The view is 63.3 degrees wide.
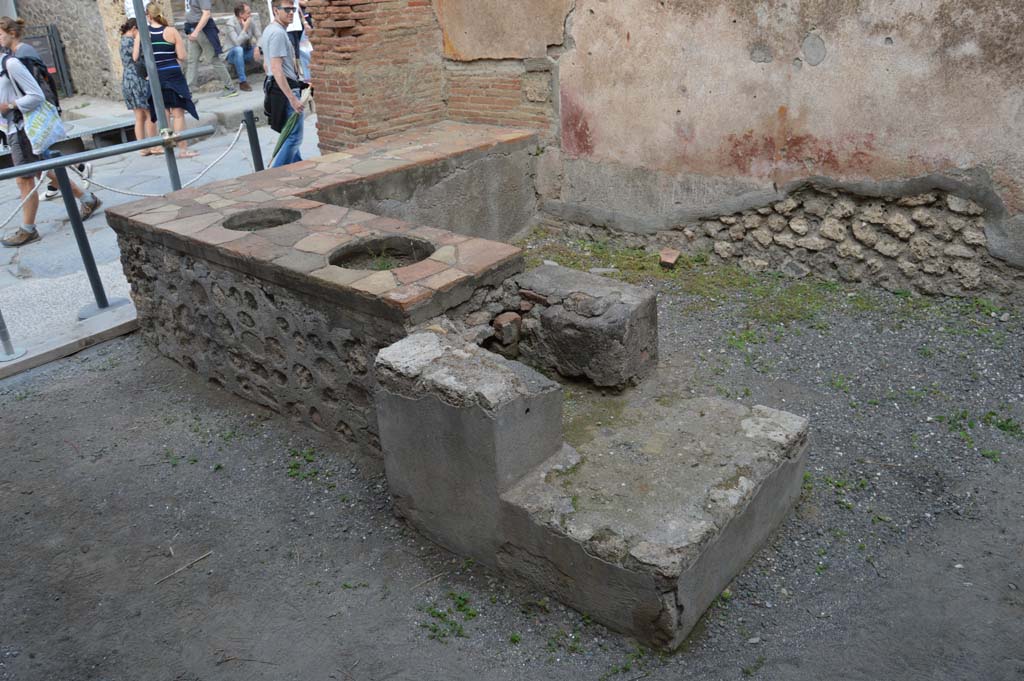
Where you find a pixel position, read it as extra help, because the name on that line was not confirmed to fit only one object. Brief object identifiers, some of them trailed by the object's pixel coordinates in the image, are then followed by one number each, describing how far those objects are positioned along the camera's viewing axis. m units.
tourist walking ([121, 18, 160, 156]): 9.03
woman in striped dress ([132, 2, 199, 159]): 8.99
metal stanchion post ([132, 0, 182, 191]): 6.28
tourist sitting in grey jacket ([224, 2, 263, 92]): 13.31
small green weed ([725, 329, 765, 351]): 4.52
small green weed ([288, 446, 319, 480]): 3.79
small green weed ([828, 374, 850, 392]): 4.07
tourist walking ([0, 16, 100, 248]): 6.46
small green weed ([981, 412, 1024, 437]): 3.66
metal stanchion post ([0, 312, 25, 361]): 4.91
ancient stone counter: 3.57
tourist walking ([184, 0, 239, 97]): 12.91
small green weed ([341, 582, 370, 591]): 3.11
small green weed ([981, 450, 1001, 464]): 3.51
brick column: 6.13
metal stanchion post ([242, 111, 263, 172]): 5.81
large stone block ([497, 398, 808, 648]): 2.63
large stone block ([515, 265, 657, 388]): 3.79
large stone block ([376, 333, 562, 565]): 2.82
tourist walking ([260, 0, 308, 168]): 7.07
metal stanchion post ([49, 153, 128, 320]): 5.14
